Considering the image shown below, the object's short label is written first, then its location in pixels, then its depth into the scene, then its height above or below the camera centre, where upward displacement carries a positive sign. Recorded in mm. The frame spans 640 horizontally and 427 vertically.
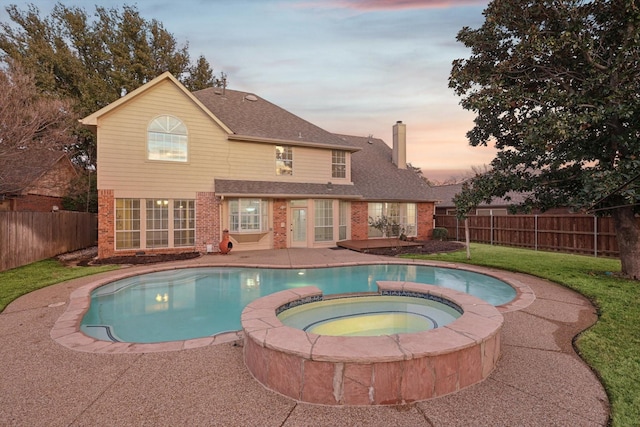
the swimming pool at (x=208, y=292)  6074 -2155
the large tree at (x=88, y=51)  22391 +13286
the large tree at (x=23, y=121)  10383 +3590
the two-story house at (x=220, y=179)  13062 +1814
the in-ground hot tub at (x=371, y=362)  3057 -1570
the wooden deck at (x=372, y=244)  15250 -1561
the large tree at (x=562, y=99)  7380 +3135
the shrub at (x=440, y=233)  19703 -1229
